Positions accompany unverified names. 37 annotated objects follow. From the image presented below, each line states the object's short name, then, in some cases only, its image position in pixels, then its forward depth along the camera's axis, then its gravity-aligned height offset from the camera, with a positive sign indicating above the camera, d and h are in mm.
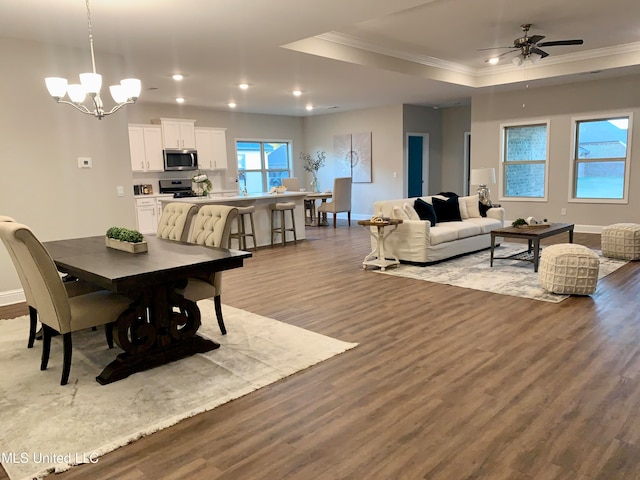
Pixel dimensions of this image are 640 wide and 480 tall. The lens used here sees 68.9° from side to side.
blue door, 10820 +120
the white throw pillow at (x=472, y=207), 7020 -576
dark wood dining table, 2775 -736
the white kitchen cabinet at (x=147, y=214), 8945 -696
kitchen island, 7314 -521
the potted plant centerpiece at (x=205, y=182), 7391 -90
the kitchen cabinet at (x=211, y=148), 9828 +603
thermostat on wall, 5066 +194
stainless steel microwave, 9227 +358
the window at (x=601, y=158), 7973 +118
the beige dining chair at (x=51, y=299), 2672 -743
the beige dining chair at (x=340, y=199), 9930 -584
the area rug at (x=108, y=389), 2223 -1238
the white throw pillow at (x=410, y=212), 5967 -530
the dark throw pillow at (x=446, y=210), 6613 -575
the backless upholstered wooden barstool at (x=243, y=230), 7238 -873
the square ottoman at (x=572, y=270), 4379 -986
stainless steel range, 9469 -214
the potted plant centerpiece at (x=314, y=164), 12023 +235
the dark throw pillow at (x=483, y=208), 7238 -618
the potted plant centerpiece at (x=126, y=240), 3310 -448
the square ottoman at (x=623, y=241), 5852 -970
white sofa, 5840 -870
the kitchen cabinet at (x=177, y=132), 9156 +889
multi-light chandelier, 3281 +661
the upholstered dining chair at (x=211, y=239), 3473 -506
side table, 5672 -897
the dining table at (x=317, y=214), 10212 -934
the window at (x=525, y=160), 8859 +127
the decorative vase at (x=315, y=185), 12063 -305
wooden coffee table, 5355 -773
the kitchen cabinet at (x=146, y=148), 8789 +576
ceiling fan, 5332 +1397
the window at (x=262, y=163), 11195 +285
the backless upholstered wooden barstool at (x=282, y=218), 7764 -742
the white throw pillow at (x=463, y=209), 6945 -596
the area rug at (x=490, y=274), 4715 -1219
